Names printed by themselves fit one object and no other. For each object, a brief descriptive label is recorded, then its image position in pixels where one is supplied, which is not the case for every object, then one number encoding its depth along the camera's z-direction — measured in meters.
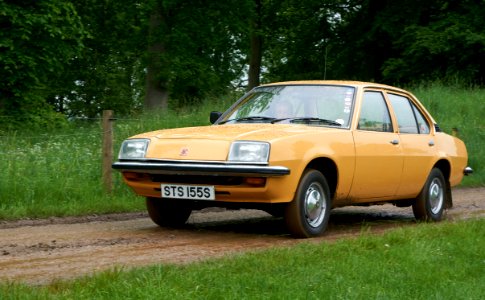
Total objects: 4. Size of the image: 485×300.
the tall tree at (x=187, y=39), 29.17
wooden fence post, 12.34
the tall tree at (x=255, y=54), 38.16
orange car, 8.25
